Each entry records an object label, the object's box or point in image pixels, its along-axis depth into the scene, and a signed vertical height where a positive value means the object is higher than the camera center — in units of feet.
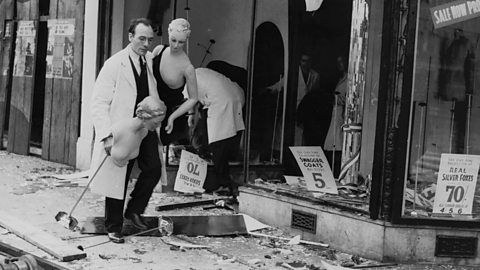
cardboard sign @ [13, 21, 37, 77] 39.19 +2.55
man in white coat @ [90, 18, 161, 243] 20.13 -0.39
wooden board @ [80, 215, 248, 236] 21.83 -3.99
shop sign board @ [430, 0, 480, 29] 19.52 +3.05
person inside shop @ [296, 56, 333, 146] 28.14 +0.15
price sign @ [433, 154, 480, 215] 19.93 -1.83
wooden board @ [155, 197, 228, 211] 25.97 -3.83
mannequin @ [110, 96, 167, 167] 19.62 -0.78
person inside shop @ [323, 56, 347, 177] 26.22 -0.18
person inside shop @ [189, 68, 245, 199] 29.25 -0.69
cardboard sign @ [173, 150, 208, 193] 28.63 -2.87
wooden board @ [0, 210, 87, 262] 18.70 -4.15
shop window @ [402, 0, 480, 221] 19.57 -0.07
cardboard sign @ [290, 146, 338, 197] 23.08 -1.98
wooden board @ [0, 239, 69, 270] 14.99 -3.80
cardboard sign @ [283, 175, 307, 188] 24.01 -2.47
